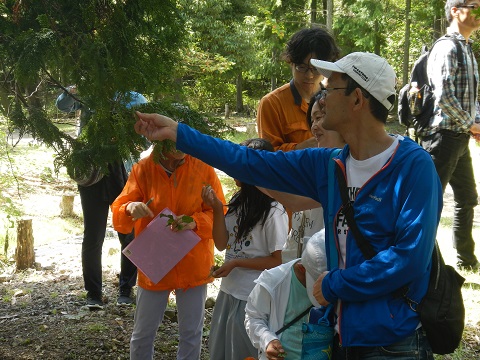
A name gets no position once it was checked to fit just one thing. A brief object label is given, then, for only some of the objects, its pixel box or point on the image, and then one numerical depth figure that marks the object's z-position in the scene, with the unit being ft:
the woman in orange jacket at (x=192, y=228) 12.80
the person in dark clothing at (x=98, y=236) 17.38
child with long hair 11.54
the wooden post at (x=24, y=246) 25.52
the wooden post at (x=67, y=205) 39.86
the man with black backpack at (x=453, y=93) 16.90
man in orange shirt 13.11
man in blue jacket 6.88
